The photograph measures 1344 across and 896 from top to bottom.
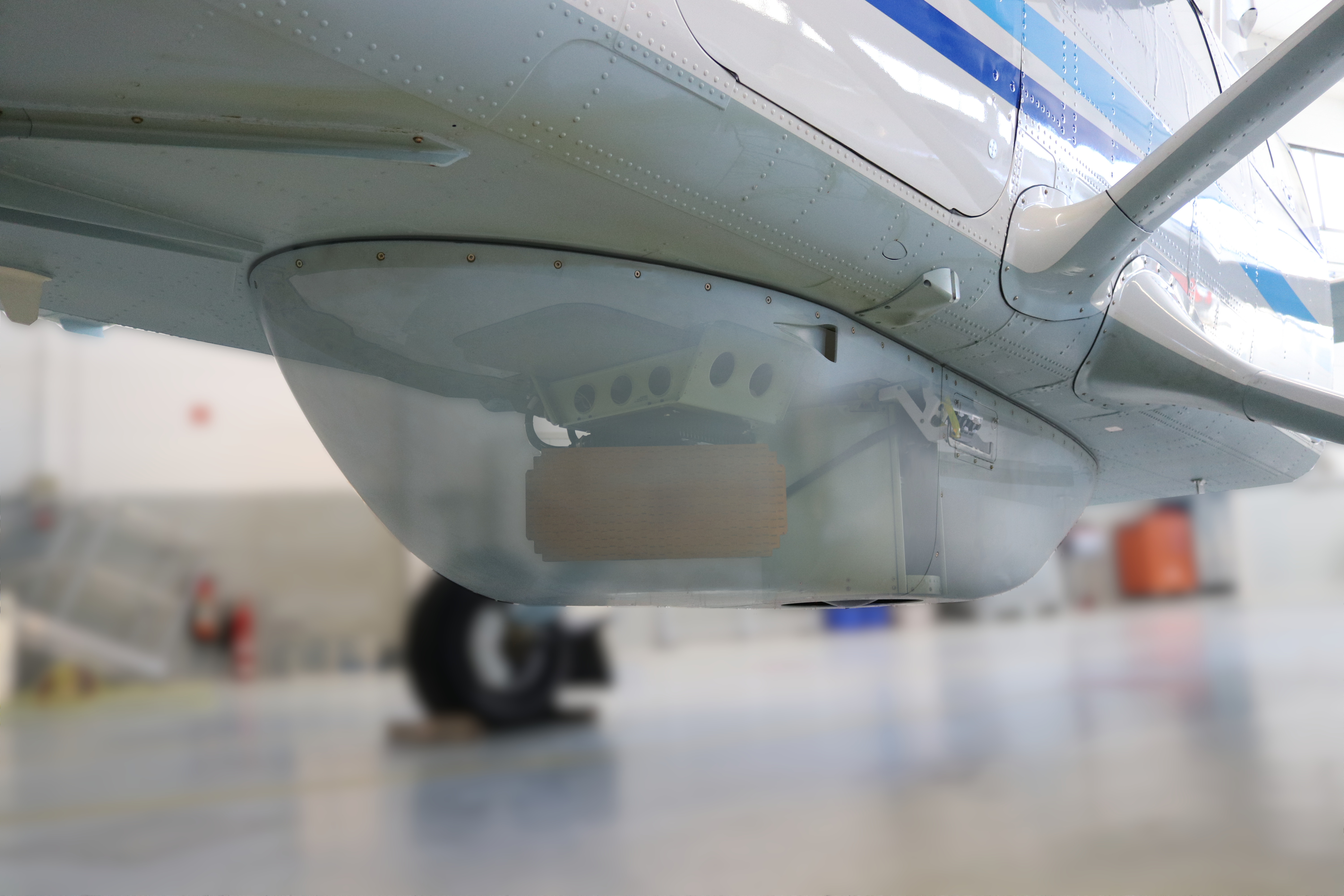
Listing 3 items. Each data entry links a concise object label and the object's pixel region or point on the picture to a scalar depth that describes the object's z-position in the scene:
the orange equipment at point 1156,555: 7.02
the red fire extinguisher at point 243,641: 4.49
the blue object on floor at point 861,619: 7.52
